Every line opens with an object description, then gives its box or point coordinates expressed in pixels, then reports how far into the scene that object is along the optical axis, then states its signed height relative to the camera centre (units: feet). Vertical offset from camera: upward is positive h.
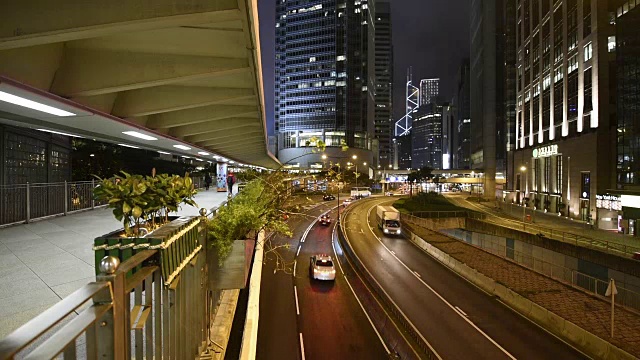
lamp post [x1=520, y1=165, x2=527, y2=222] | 168.26 -0.83
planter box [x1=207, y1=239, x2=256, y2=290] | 16.02 -4.29
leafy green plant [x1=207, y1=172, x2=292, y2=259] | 15.62 -2.13
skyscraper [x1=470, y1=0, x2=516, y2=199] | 261.65 +65.05
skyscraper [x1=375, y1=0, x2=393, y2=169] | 576.61 +166.73
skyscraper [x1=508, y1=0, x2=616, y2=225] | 114.11 +26.91
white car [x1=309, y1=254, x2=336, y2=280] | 63.10 -17.21
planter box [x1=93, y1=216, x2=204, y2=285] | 8.82 -1.79
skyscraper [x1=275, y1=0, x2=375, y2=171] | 335.06 +102.13
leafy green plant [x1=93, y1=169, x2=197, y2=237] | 12.14 -0.54
